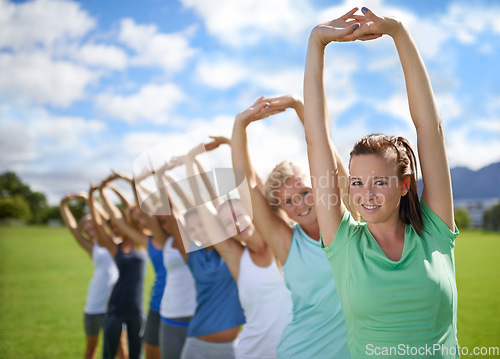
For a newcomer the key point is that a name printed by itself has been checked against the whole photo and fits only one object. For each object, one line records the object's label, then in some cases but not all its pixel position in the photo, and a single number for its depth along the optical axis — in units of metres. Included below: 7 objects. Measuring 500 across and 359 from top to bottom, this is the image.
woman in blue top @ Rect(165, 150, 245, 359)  3.63
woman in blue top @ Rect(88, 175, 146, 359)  5.85
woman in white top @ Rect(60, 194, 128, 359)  6.69
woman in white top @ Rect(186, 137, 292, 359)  3.15
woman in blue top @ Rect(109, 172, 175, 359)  5.56
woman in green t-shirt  1.70
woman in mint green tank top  2.47
